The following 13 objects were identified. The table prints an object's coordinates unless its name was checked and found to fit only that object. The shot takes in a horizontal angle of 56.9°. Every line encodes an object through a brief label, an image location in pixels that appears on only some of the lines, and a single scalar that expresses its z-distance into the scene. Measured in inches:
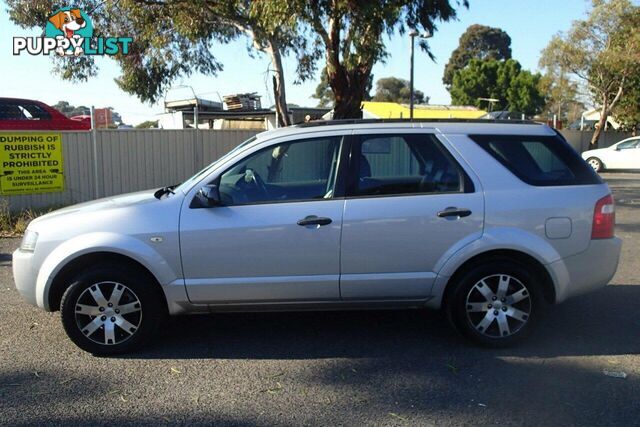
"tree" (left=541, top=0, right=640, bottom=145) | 984.3
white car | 911.7
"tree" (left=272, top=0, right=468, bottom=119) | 415.8
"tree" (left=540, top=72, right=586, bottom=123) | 1094.4
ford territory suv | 174.6
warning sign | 416.5
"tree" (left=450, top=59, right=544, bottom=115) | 2208.4
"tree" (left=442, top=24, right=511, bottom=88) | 3287.4
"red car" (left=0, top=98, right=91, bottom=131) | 499.8
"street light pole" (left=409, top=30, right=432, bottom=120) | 496.6
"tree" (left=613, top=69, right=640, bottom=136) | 1047.6
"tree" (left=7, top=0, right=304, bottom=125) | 515.2
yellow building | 1094.4
